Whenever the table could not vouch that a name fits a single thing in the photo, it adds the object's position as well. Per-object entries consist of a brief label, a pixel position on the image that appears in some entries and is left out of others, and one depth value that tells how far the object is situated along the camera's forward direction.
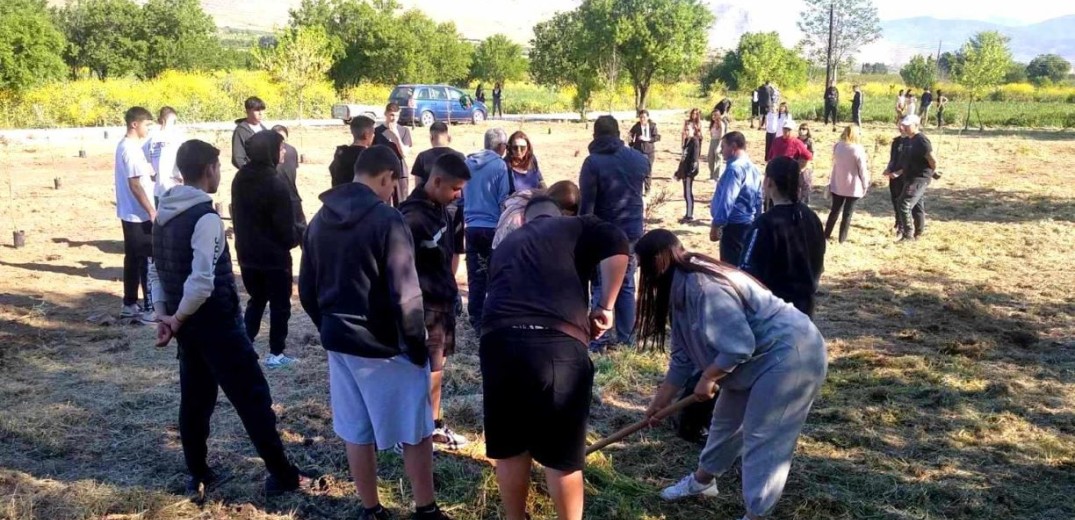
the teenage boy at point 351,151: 6.46
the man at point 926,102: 28.72
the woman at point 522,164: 6.09
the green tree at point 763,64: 45.53
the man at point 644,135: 13.05
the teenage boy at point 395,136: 8.20
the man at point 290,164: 7.56
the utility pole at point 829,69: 41.59
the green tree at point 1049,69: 75.41
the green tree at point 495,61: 61.75
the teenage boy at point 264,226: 5.10
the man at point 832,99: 28.50
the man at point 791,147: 9.91
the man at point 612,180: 5.93
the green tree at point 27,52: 29.39
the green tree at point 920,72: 52.58
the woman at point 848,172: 9.70
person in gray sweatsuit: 3.16
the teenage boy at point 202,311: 3.59
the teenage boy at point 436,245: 3.90
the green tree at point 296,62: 26.12
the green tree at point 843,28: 67.19
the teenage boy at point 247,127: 8.09
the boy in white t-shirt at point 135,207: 6.85
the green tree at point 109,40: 46.81
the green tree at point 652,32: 33.12
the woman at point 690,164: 11.43
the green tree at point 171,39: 47.91
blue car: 27.44
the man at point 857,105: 26.59
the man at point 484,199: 6.08
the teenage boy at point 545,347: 3.00
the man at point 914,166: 9.98
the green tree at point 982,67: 30.08
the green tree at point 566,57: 34.00
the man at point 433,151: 5.86
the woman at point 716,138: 14.39
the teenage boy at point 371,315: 3.28
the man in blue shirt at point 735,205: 6.28
